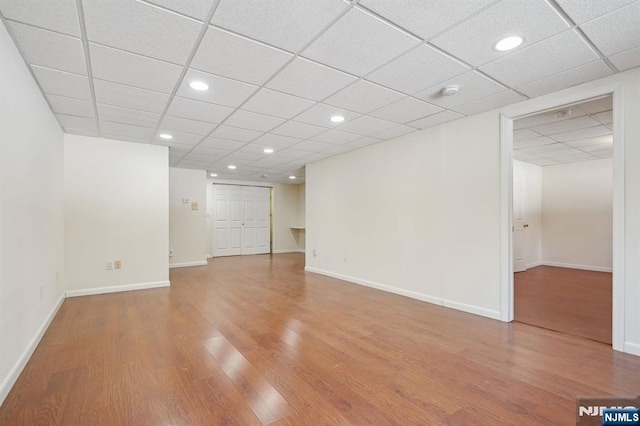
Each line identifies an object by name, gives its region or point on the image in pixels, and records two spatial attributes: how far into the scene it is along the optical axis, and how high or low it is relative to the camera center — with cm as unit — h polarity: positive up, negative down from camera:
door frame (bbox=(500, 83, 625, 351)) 249 +23
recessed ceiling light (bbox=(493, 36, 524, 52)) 200 +118
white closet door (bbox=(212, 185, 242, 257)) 878 -21
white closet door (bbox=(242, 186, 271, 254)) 934 -21
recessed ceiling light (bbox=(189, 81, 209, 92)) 263 +116
